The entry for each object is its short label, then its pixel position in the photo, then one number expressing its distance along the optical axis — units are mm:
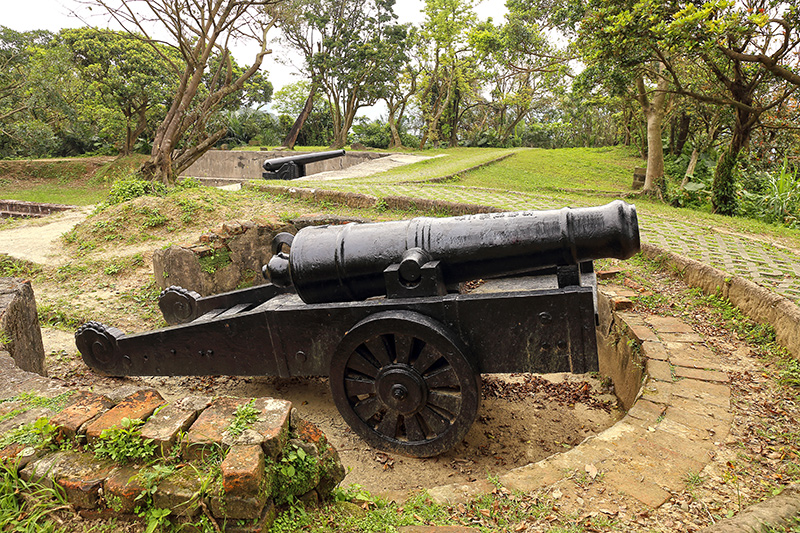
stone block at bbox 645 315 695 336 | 3801
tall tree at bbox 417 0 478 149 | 24141
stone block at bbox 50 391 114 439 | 2055
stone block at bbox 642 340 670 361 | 3367
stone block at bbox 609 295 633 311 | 4227
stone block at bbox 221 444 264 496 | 1787
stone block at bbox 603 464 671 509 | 2113
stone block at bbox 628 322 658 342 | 3640
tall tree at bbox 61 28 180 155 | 19875
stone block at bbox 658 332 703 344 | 3617
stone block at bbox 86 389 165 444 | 2033
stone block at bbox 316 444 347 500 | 2129
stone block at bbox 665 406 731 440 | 2568
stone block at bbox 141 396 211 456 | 1957
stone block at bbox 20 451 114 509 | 1854
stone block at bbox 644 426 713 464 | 2379
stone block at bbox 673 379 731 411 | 2854
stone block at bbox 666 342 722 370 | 3264
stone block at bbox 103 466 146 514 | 1824
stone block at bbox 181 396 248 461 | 1947
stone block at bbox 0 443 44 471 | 1950
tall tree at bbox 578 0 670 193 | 7895
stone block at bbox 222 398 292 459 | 1960
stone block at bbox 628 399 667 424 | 2705
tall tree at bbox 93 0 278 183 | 10148
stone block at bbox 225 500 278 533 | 1802
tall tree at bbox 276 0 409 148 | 24344
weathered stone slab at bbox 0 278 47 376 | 3381
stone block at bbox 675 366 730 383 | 3081
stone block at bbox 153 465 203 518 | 1802
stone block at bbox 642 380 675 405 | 2870
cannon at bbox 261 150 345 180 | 12930
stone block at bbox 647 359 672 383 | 3096
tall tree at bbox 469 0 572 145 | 12469
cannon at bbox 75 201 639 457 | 2760
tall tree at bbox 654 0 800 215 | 7027
